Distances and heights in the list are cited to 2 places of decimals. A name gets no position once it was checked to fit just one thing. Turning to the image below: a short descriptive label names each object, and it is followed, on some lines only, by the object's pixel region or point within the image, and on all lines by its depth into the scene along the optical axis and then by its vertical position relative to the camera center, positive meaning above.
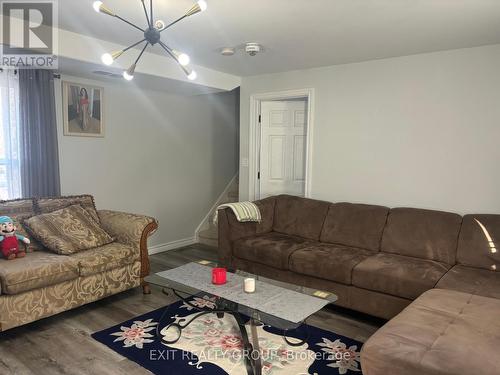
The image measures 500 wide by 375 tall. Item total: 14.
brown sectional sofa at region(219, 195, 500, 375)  1.69 -0.85
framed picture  3.82 +0.46
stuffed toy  2.79 -0.68
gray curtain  3.36 +0.18
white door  4.47 +0.11
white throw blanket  3.71 -0.57
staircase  5.32 -1.06
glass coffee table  2.08 -0.88
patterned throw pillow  3.02 -0.67
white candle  2.37 -0.84
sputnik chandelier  1.95 +0.69
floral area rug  2.29 -1.31
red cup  2.50 -0.82
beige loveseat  2.54 -0.90
